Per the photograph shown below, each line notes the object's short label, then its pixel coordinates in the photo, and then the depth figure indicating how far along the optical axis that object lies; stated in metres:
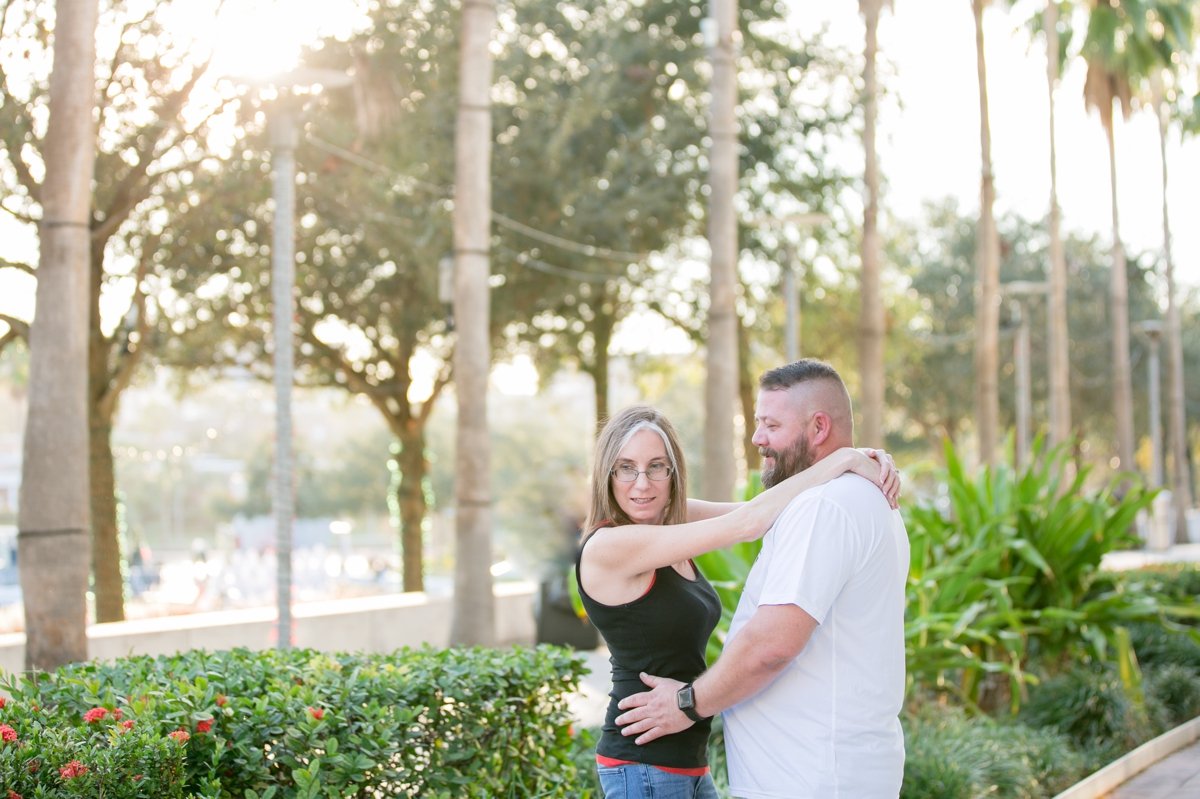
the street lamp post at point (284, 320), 12.68
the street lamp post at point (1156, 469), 40.22
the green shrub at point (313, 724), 3.96
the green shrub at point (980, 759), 6.89
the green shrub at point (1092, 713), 9.08
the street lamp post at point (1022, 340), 33.14
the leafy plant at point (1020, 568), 9.02
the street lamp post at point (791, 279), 21.73
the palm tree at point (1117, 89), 34.69
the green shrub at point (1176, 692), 10.21
